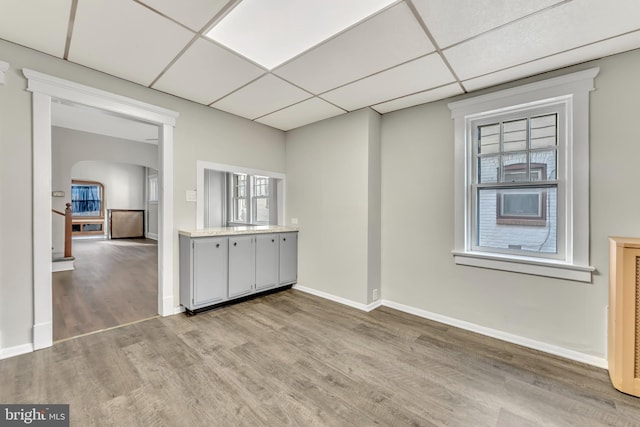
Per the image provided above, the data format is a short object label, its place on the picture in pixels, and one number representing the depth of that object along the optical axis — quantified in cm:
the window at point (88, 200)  984
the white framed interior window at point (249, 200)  543
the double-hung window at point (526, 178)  226
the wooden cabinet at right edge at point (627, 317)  179
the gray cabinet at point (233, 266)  304
